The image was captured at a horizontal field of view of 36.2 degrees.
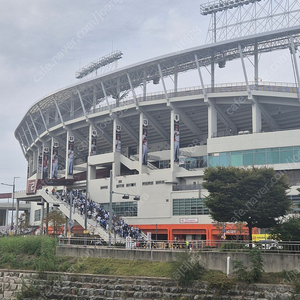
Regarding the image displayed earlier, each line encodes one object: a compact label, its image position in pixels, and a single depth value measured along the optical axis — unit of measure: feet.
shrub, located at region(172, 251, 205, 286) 82.23
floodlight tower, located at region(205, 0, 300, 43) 186.87
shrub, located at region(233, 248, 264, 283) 77.87
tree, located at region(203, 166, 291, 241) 117.80
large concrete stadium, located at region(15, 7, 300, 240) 179.73
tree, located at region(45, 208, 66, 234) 193.31
